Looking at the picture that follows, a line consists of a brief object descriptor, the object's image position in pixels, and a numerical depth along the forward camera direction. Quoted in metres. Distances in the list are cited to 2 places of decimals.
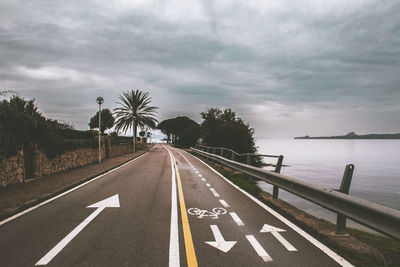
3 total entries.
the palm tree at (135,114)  43.44
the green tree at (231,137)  38.34
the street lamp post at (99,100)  19.81
